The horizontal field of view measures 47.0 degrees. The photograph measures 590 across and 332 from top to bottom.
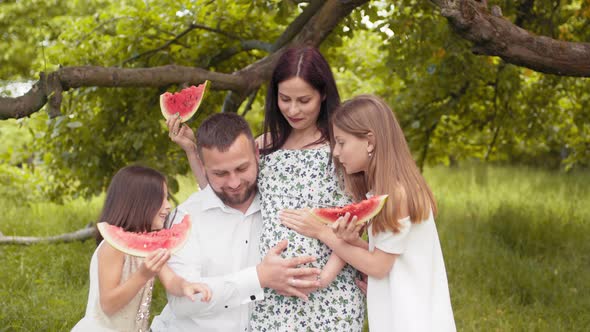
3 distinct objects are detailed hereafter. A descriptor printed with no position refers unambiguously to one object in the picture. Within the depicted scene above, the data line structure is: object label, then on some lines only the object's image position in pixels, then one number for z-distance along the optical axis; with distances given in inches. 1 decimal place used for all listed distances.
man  115.5
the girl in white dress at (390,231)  112.3
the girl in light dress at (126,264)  112.1
